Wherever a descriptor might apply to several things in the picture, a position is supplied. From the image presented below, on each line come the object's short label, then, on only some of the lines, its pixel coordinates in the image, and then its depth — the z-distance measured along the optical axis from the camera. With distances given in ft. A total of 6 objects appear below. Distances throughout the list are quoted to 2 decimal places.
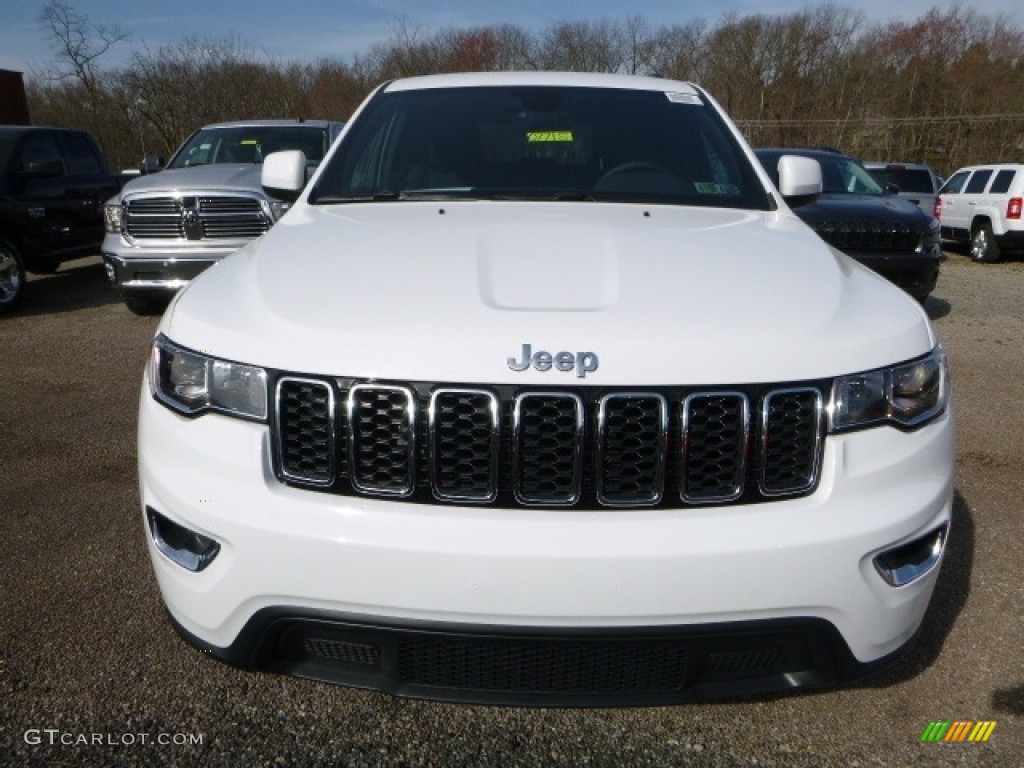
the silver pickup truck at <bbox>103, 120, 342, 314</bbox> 23.47
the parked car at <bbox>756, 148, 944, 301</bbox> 26.08
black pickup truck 27.04
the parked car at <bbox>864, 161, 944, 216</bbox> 51.21
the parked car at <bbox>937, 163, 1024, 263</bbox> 42.86
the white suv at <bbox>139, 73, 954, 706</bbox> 5.77
